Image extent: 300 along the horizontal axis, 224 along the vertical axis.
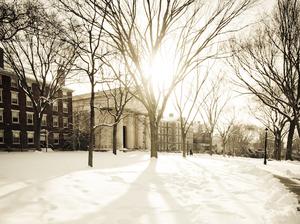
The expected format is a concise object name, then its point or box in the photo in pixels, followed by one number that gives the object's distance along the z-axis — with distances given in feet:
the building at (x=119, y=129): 141.28
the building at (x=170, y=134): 203.10
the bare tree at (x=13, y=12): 29.81
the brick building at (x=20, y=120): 112.88
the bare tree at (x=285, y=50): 45.34
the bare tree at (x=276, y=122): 102.45
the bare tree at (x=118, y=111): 73.68
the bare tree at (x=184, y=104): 77.41
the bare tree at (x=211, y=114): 108.99
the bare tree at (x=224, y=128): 140.43
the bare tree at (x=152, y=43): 40.57
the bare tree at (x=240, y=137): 205.95
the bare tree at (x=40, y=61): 71.00
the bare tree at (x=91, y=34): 36.86
